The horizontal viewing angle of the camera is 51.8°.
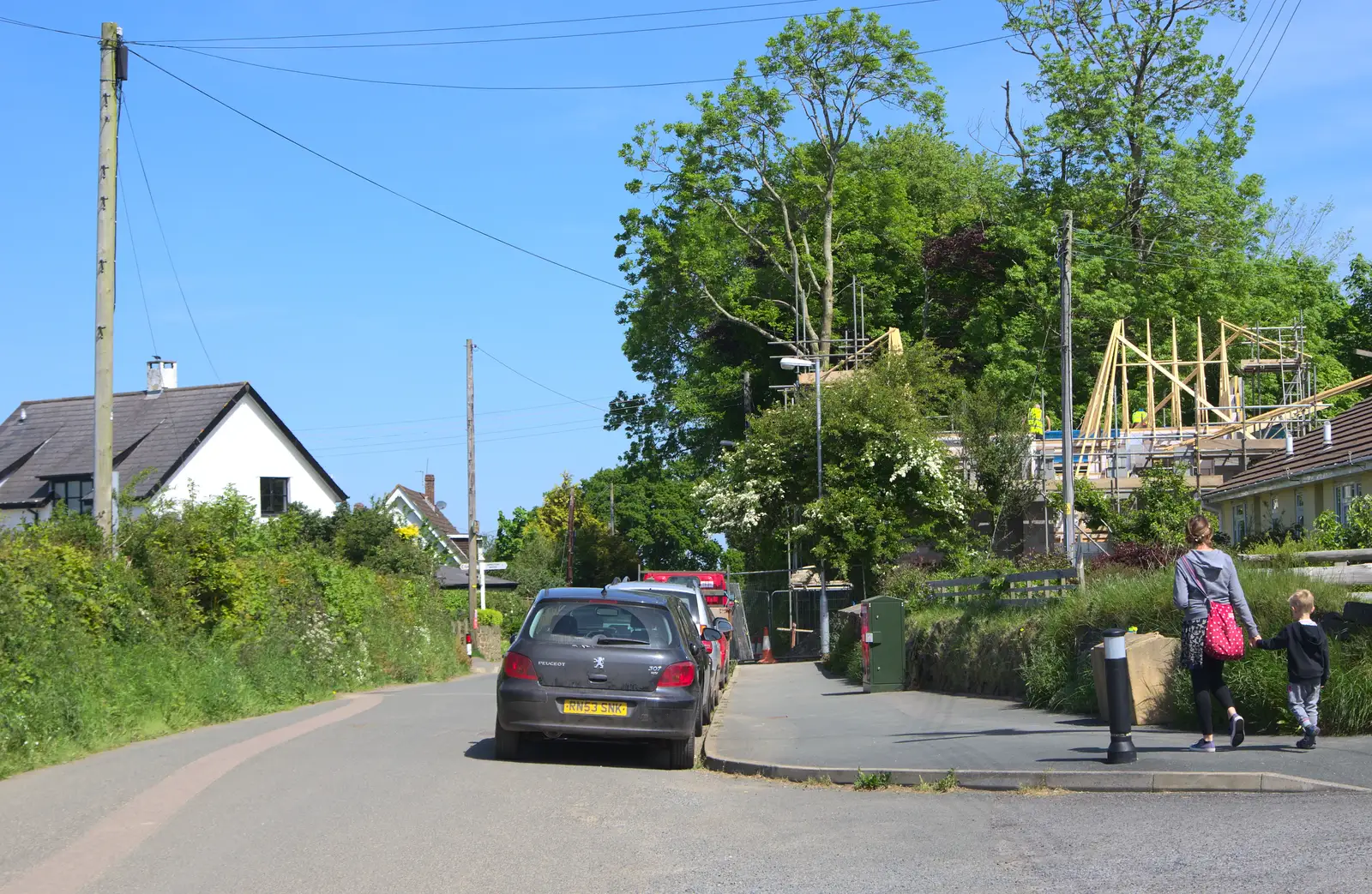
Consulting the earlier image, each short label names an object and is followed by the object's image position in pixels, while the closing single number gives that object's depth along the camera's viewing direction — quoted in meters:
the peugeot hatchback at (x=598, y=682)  12.45
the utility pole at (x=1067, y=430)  25.88
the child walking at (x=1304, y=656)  10.55
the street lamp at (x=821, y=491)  37.19
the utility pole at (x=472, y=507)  43.69
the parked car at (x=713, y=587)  28.14
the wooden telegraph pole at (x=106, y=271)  18.41
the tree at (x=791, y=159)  45.25
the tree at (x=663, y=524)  90.19
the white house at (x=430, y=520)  72.64
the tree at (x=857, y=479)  37.72
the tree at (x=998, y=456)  40.62
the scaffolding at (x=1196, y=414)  38.03
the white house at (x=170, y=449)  45.75
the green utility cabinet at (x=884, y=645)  20.41
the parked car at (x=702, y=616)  18.81
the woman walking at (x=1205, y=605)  10.55
